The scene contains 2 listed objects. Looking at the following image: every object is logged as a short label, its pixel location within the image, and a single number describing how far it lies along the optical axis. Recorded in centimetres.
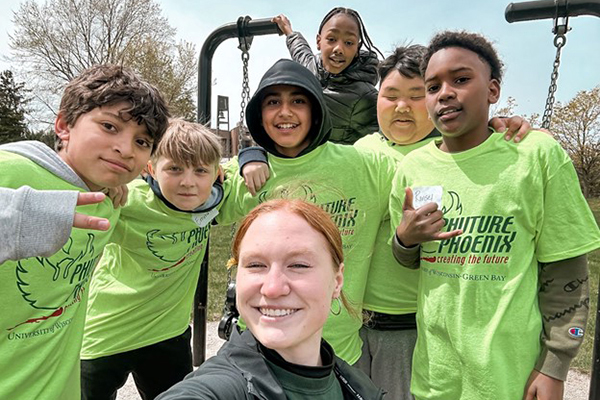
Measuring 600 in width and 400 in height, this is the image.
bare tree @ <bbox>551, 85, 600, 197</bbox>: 1602
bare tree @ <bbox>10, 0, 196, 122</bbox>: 2038
